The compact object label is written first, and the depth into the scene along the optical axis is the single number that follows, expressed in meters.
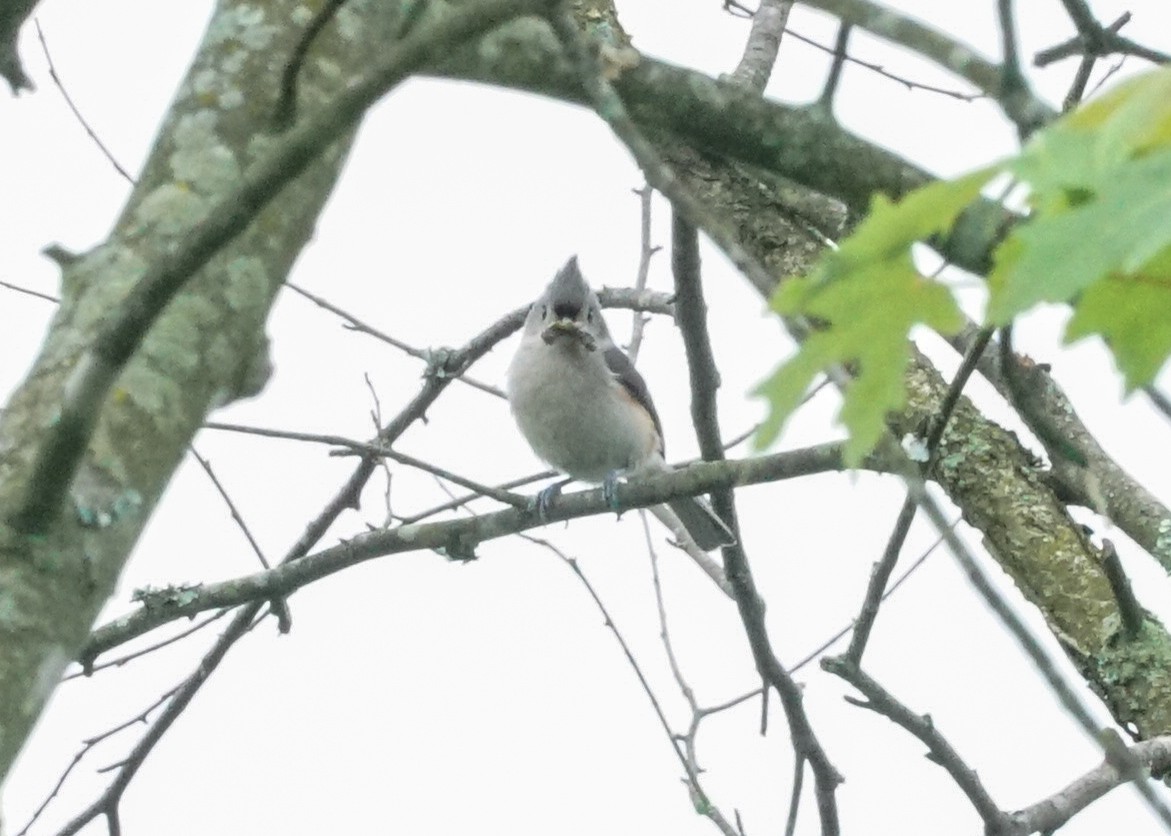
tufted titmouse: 11.34
